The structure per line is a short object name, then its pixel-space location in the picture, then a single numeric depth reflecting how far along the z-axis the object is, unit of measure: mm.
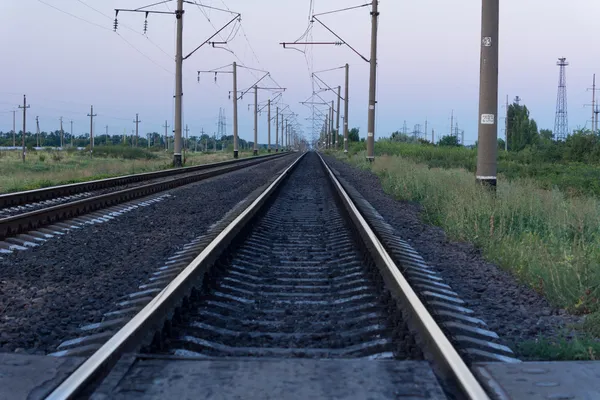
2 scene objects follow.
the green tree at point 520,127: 91981
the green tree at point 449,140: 85462
